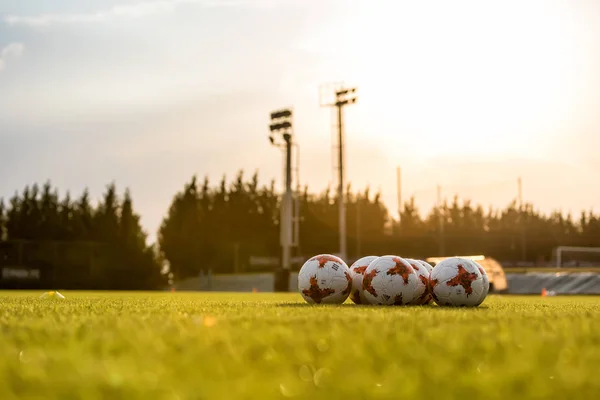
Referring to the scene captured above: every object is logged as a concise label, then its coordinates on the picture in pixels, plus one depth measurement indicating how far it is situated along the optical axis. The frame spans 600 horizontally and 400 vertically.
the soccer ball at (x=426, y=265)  10.56
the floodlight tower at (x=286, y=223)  35.88
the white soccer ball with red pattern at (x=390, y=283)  9.34
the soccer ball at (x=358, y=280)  9.86
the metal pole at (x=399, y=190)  60.61
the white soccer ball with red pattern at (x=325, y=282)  9.68
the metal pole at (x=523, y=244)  54.72
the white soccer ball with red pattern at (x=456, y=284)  9.66
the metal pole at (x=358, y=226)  54.17
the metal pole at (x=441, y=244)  53.49
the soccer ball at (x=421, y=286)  9.66
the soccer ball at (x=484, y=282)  10.00
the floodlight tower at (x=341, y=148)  39.91
